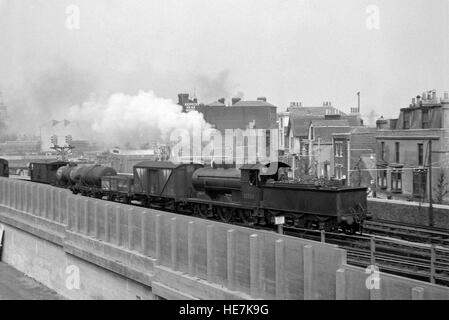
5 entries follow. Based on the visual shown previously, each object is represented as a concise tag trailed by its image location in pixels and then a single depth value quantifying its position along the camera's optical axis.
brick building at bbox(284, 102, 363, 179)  43.56
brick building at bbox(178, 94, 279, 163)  72.88
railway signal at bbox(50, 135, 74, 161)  42.16
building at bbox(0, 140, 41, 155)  73.38
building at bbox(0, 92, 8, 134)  54.33
